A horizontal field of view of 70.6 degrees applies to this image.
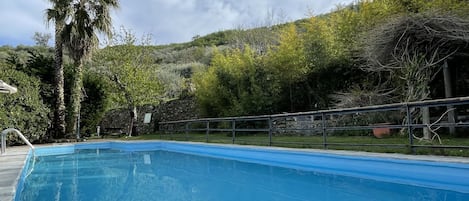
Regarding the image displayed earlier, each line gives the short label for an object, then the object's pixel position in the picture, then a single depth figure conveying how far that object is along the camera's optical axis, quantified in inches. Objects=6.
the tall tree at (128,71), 501.4
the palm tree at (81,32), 427.8
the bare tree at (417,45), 240.1
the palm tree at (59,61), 419.5
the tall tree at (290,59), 376.8
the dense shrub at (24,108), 366.9
